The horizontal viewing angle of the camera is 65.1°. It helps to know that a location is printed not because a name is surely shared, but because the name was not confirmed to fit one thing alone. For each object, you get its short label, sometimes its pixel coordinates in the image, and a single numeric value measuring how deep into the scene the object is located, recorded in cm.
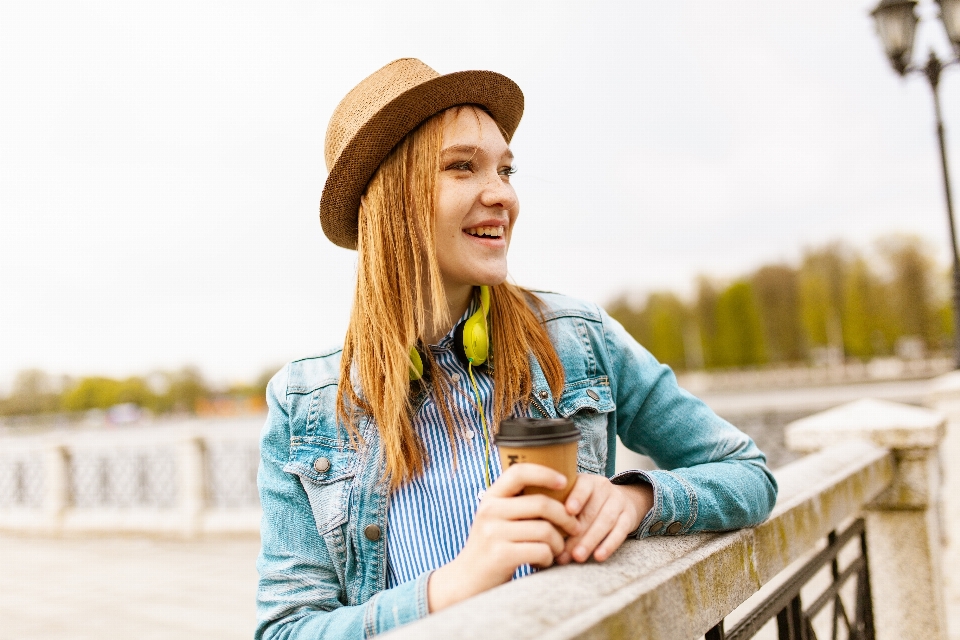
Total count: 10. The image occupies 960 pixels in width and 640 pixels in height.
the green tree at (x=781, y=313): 4922
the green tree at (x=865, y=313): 4094
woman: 150
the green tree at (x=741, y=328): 4994
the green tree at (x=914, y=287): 3862
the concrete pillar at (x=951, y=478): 508
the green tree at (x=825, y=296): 4497
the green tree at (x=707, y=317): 5281
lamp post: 696
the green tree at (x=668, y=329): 5491
